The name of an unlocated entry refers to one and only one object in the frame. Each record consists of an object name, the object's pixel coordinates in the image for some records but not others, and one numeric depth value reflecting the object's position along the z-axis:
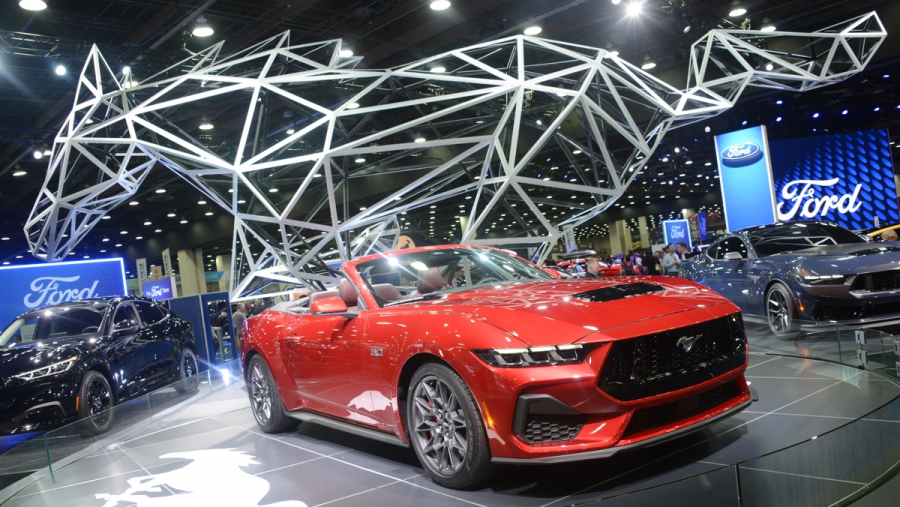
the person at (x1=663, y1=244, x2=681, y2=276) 16.98
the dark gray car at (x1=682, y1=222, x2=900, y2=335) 6.73
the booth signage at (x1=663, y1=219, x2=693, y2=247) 27.69
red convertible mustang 3.04
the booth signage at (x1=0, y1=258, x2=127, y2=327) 11.60
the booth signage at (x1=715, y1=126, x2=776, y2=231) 15.59
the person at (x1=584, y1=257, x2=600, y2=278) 13.34
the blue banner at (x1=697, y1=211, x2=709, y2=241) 30.27
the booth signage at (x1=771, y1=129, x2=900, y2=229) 16.41
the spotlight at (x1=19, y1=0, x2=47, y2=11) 9.61
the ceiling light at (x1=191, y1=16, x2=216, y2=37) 11.36
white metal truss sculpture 9.61
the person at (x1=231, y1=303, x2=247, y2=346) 14.38
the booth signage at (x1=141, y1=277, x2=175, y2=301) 19.47
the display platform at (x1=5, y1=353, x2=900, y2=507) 3.21
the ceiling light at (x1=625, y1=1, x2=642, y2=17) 12.69
